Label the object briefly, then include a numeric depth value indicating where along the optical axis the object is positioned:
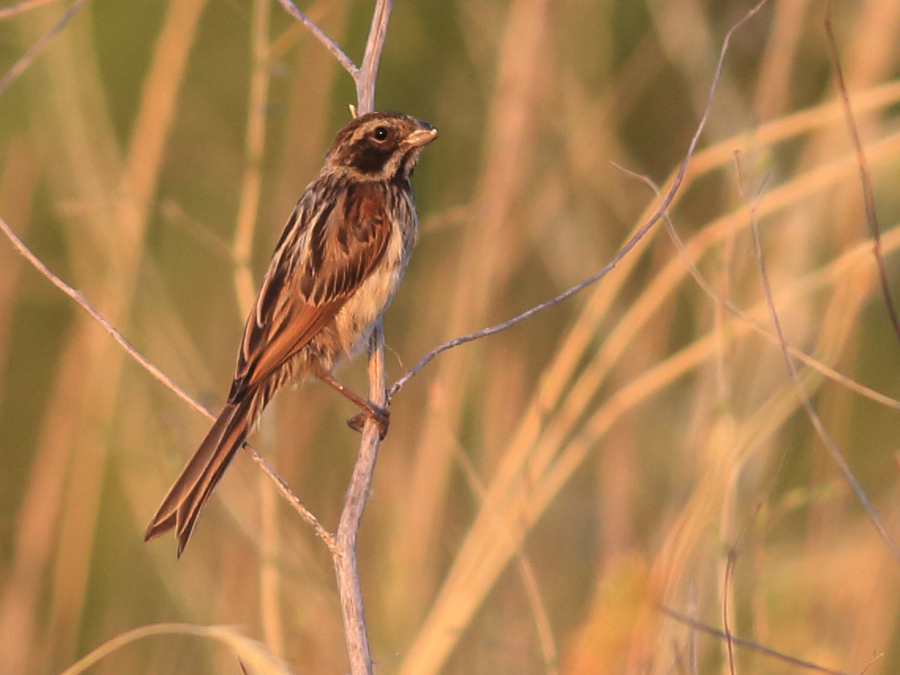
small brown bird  6.30
